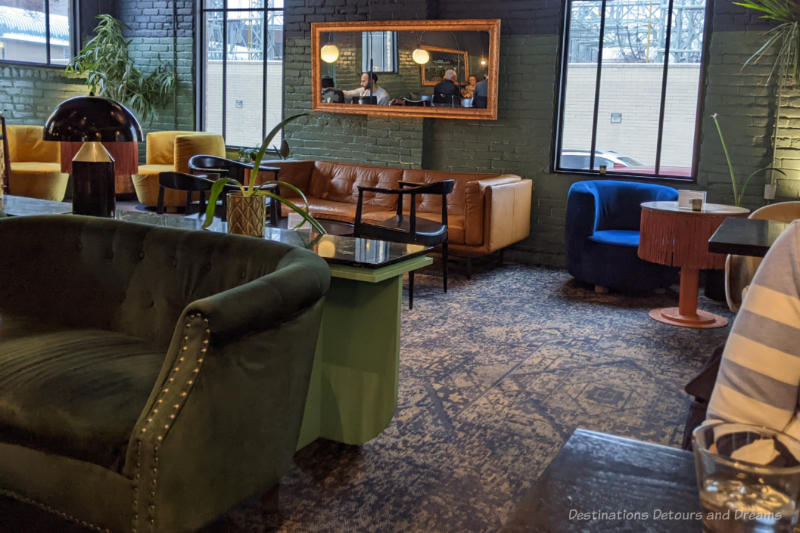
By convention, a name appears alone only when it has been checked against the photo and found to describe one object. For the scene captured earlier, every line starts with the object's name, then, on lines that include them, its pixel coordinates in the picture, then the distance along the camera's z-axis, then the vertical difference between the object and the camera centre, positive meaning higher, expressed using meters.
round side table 4.96 -0.64
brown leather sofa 6.19 -0.57
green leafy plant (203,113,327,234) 2.65 -0.22
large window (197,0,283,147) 8.90 +0.70
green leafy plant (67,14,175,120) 9.34 +0.60
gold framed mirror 7.16 +0.64
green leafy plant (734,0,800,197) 5.56 +0.79
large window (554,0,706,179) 6.60 +0.49
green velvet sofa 1.84 -0.69
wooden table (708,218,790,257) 2.61 -0.32
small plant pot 2.71 -0.30
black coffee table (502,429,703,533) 0.90 -0.43
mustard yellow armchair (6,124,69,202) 8.12 -0.48
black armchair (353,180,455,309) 5.35 -0.66
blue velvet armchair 5.79 -0.72
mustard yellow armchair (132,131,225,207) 8.40 -0.32
